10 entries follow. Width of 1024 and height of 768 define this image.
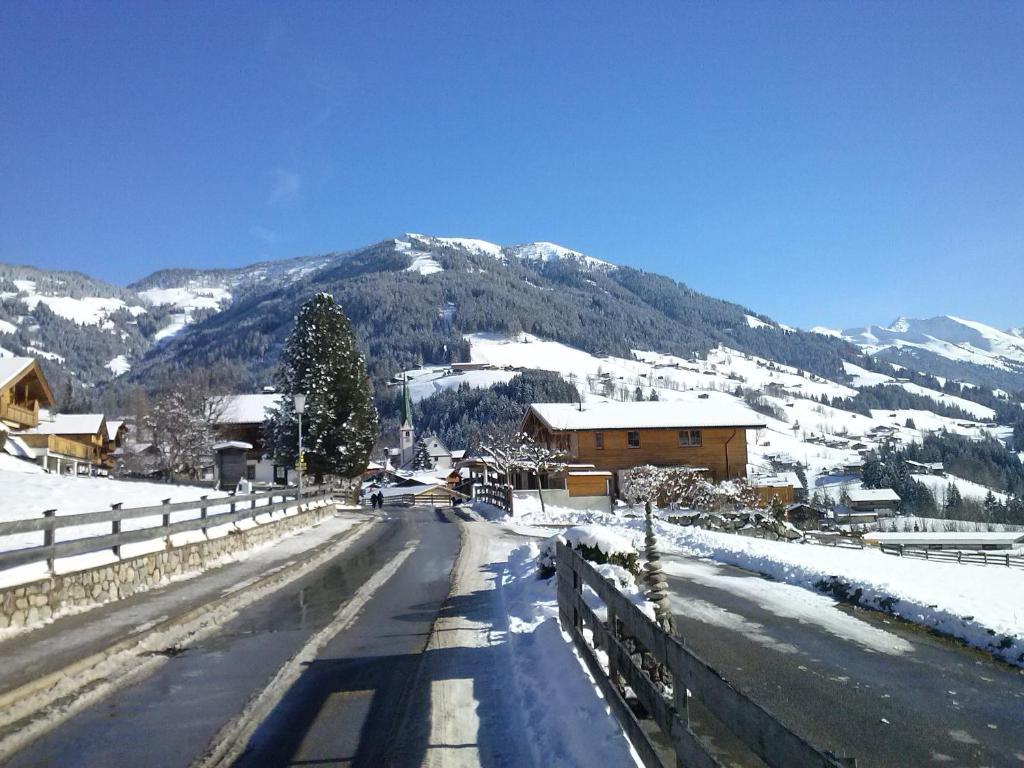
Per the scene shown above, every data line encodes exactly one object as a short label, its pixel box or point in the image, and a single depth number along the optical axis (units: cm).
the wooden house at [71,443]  4296
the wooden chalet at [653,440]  5506
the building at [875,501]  10038
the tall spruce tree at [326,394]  4422
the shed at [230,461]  4906
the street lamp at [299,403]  2703
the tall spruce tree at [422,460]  12544
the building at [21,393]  3647
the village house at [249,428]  6538
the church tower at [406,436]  14150
